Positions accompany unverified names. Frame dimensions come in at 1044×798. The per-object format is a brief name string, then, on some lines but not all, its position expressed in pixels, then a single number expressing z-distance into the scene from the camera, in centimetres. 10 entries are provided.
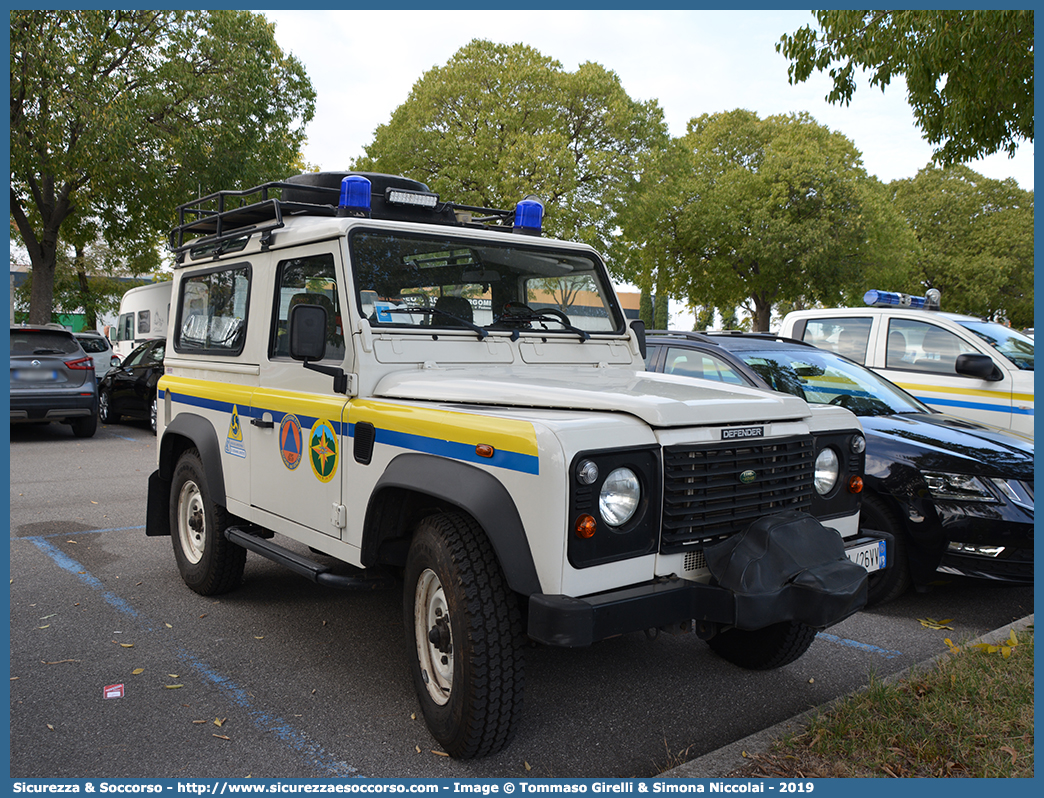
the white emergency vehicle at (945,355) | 745
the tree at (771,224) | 2844
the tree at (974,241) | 3944
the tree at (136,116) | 1424
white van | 1850
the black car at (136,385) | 1313
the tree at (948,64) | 674
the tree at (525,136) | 2211
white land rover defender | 285
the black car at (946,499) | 466
